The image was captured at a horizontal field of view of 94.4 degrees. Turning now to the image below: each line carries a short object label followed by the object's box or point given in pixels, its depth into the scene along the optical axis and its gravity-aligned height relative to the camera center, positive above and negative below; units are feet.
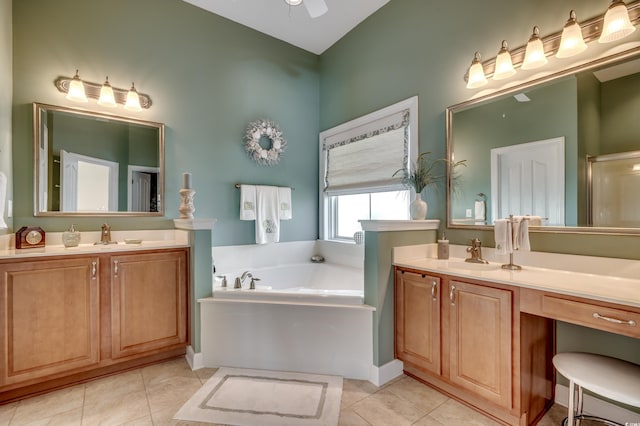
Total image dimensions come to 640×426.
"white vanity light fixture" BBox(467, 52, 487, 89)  7.09 +3.36
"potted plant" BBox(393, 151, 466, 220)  7.97 +1.06
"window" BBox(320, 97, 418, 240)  9.30 +1.66
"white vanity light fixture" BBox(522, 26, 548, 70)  6.07 +3.34
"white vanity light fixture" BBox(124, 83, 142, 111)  8.46 +3.29
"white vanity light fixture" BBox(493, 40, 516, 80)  6.55 +3.34
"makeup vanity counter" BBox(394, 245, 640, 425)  4.48 -1.91
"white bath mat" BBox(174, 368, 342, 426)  5.58 -3.84
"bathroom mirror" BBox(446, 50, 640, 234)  5.32 +1.28
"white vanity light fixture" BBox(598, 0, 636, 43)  5.04 +3.29
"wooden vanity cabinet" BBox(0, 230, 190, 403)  6.01 -2.17
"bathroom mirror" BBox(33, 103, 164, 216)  7.62 +1.43
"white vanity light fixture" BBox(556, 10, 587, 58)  5.60 +3.34
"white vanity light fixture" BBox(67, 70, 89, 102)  7.72 +3.29
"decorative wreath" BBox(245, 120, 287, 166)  10.77 +2.71
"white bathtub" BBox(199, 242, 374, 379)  6.95 -2.83
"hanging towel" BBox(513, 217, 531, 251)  6.00 -0.44
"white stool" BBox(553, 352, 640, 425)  4.16 -2.48
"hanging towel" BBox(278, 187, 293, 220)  11.28 +0.47
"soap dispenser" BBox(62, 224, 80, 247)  7.24 -0.57
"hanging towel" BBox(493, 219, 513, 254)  6.05 -0.48
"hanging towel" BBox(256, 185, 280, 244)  10.72 -0.02
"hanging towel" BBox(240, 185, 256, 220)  10.44 +0.44
